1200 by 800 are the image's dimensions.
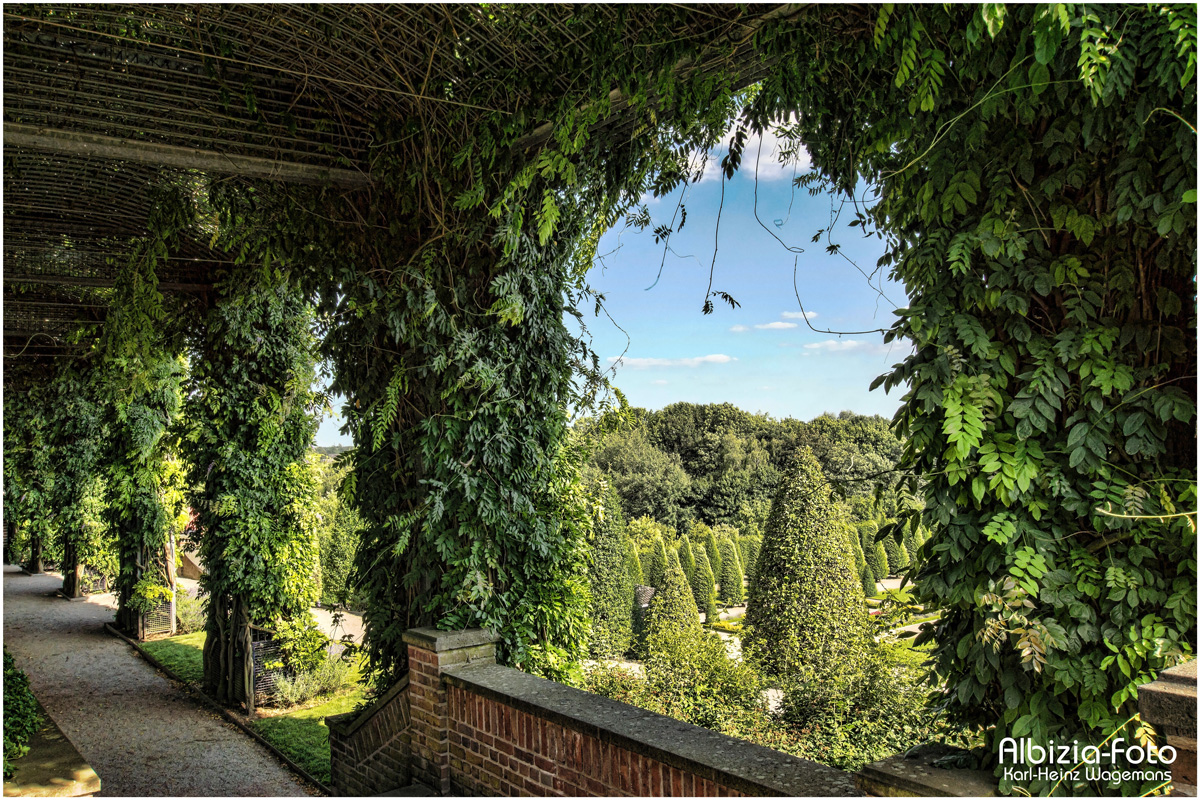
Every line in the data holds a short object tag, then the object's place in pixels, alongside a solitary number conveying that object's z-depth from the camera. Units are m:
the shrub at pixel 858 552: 17.61
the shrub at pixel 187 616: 11.77
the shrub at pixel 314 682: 8.00
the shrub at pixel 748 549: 20.80
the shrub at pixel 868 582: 18.50
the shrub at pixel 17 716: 3.55
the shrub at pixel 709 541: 21.44
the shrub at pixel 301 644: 7.77
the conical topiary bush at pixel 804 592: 9.49
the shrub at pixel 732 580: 20.17
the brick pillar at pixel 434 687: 3.69
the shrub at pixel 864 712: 6.84
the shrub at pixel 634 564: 17.92
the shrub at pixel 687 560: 18.89
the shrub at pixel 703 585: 18.08
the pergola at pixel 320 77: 2.98
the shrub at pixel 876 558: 18.86
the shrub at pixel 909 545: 18.63
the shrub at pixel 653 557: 17.38
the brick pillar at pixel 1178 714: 1.47
